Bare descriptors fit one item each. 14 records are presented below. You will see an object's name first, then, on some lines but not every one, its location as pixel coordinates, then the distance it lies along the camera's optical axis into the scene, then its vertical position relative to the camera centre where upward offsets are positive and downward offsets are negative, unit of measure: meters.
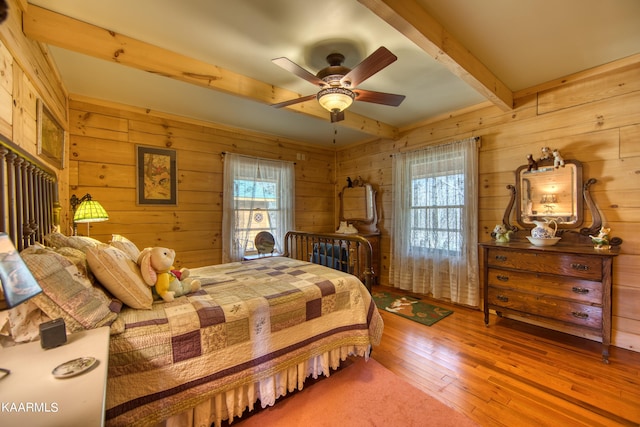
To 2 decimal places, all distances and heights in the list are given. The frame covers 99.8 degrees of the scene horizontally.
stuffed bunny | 1.50 -0.35
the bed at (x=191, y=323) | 1.11 -0.61
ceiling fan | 1.73 +0.91
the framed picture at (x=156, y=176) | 3.14 +0.41
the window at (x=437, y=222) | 3.14 -0.17
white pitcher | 2.44 -0.20
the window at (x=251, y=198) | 3.67 +0.16
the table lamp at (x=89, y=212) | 2.26 -0.02
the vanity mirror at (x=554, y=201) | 2.42 +0.07
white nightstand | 0.58 -0.45
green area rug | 2.95 -1.18
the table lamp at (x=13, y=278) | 0.71 -0.19
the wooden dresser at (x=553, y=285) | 2.07 -0.66
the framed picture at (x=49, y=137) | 1.83 +0.57
